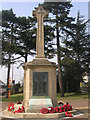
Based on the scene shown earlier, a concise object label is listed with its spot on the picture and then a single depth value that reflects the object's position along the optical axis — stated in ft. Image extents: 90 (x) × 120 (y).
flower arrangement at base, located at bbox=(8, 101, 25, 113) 27.29
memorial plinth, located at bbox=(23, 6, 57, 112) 30.17
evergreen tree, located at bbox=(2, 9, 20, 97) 76.33
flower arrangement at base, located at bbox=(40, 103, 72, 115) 26.51
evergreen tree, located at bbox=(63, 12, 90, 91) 84.74
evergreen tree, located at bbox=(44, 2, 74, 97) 77.65
